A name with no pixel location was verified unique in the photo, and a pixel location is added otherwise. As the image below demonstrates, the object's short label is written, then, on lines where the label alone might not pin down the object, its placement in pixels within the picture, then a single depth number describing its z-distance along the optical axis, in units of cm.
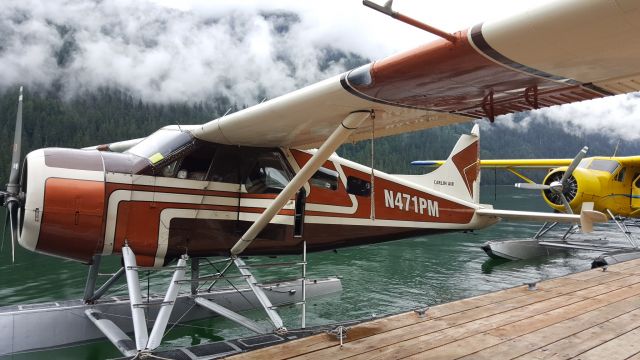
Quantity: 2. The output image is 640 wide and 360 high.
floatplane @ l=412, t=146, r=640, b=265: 1280
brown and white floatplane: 258
